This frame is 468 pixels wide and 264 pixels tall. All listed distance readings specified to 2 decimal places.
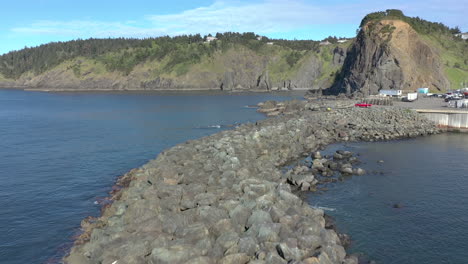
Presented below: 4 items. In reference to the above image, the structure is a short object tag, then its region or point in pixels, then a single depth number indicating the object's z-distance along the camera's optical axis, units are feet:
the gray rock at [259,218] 80.74
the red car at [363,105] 288.10
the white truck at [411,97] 317.34
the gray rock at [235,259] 67.21
